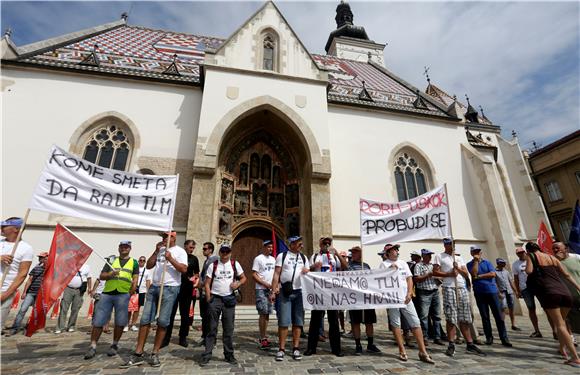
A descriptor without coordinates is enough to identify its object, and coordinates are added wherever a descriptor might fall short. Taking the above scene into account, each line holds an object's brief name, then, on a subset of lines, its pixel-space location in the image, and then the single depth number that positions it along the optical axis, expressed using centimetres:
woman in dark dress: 383
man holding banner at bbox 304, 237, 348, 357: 420
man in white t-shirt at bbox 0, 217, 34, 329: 322
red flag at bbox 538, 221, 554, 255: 714
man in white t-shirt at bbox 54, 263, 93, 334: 588
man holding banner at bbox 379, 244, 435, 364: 390
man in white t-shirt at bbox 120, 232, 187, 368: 370
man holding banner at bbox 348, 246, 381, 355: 434
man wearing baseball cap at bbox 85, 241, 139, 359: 394
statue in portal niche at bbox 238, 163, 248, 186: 1108
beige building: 2086
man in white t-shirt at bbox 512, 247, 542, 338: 573
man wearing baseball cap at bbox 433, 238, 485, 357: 443
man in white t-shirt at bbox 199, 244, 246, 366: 384
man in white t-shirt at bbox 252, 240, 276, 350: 469
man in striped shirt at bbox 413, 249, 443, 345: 509
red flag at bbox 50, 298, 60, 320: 734
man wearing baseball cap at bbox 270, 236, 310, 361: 412
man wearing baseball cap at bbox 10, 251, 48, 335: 563
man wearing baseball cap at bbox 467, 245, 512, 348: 496
